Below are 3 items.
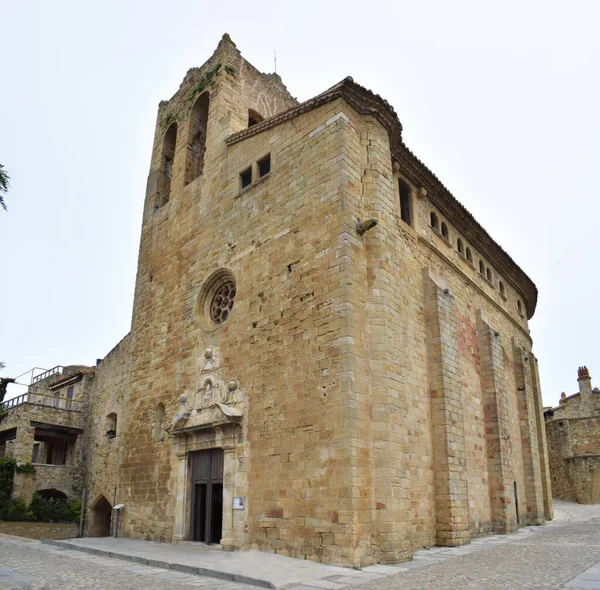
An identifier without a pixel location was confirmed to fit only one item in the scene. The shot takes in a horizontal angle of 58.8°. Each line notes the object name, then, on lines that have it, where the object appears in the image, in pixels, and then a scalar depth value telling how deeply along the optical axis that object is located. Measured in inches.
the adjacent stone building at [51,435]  898.1
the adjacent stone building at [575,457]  1128.2
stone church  383.9
